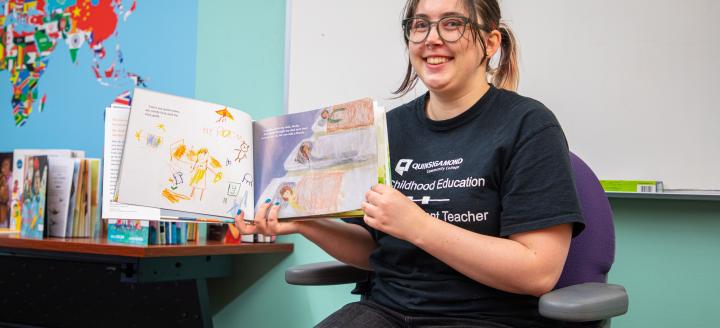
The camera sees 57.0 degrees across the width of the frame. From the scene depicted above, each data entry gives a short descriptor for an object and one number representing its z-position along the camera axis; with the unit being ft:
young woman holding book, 3.53
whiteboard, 5.27
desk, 5.85
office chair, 3.23
